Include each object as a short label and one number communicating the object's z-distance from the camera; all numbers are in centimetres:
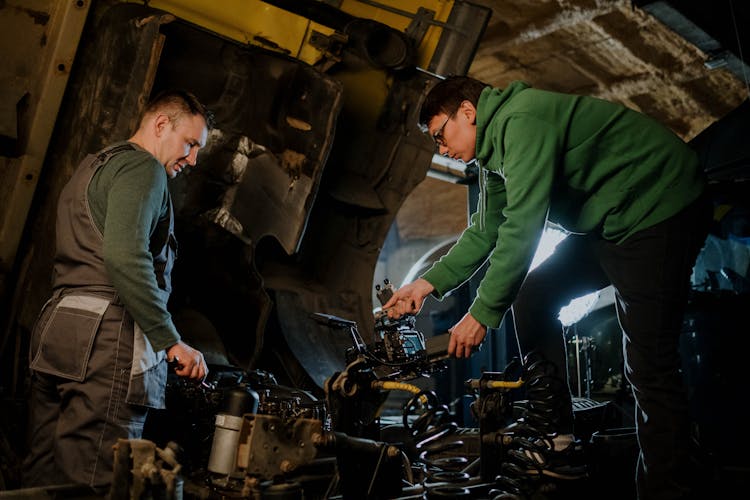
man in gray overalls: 185
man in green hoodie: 187
